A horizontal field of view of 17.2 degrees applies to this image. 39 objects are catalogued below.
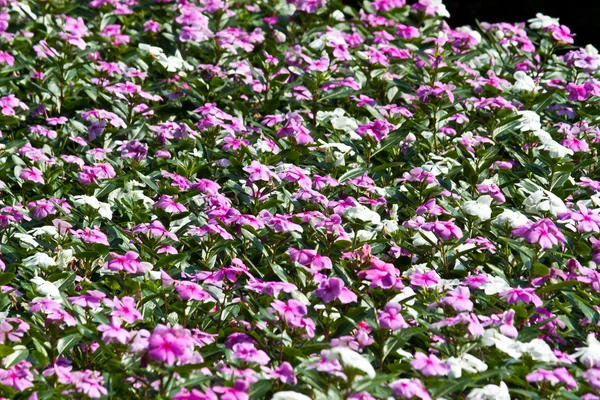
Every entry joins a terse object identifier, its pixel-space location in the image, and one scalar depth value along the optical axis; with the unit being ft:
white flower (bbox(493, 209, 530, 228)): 23.26
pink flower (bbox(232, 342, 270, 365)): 17.88
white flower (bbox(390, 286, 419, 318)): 20.80
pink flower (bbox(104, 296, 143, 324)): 19.09
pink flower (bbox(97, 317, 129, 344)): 17.92
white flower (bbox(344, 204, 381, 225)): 23.00
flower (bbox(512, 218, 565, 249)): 21.51
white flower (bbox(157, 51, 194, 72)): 32.91
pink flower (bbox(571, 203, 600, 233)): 22.87
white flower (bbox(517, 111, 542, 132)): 28.30
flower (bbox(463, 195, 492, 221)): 23.52
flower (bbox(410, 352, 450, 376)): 17.53
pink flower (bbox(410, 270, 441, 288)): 21.27
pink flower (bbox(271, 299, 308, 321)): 19.11
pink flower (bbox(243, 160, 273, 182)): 24.13
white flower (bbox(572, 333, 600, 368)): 18.45
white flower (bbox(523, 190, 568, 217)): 23.71
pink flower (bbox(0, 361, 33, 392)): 17.81
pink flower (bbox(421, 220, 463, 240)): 22.60
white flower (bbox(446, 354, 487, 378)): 17.75
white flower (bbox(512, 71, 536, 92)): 31.81
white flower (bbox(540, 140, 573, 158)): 26.57
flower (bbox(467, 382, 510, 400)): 17.56
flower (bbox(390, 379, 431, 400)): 16.67
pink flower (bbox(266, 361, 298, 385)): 17.57
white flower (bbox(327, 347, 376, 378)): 16.89
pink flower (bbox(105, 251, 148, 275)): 20.71
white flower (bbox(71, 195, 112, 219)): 23.99
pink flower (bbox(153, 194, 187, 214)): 23.83
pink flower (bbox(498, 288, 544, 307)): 20.40
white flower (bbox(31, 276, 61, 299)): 20.33
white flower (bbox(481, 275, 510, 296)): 21.77
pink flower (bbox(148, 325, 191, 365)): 16.59
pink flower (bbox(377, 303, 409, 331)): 18.84
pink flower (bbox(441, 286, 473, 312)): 19.43
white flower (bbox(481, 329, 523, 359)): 18.46
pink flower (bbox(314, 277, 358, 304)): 19.81
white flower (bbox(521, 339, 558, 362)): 18.34
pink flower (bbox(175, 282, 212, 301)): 20.19
